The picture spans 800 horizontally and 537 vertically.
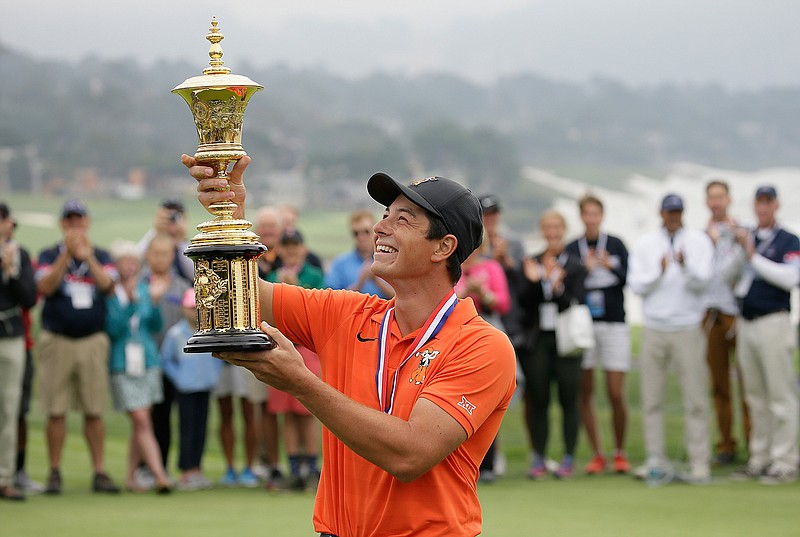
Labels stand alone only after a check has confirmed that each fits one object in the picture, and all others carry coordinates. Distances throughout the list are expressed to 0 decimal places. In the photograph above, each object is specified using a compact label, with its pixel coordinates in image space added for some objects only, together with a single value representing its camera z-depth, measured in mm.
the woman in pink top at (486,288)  19797
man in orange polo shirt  6816
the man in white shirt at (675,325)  20156
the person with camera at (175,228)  21406
